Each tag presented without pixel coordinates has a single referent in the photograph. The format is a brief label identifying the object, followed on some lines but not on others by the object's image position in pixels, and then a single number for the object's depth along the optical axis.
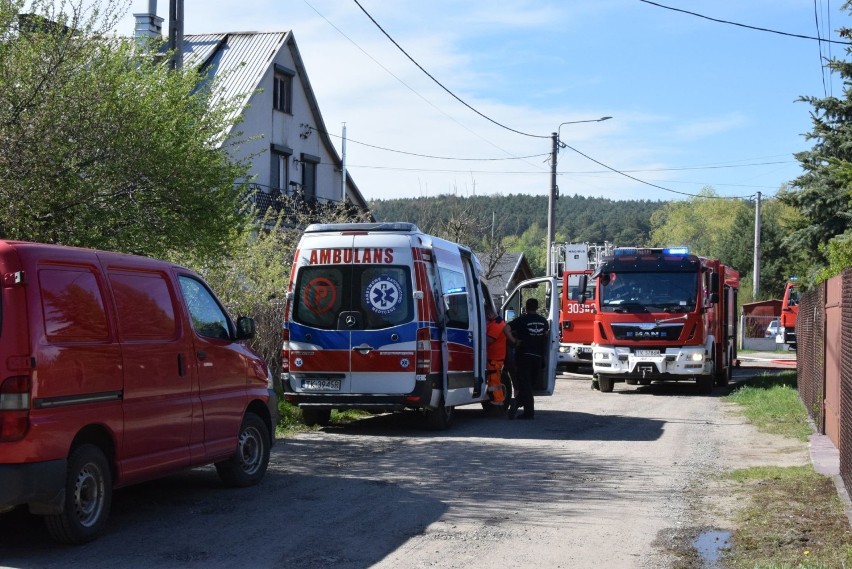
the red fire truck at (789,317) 45.19
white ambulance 13.91
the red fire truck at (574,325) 27.00
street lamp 34.59
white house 36.62
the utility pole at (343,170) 41.81
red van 6.77
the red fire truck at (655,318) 22.23
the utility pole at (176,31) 15.20
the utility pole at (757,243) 55.87
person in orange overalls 16.52
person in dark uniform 16.47
